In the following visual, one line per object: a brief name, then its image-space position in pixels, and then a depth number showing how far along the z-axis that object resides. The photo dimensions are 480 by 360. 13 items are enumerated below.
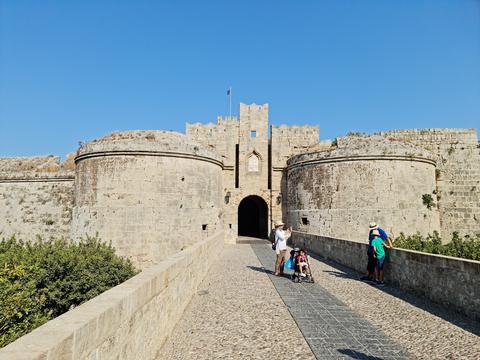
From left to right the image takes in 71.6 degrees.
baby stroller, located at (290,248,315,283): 8.83
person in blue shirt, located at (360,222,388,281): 8.48
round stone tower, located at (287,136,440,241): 17.38
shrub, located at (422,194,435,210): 17.78
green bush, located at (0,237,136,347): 8.31
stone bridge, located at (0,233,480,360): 2.55
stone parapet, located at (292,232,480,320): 5.42
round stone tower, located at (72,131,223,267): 16.16
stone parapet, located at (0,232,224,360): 1.98
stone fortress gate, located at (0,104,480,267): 16.47
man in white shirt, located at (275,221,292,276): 9.67
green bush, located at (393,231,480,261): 10.06
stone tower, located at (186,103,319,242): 23.08
